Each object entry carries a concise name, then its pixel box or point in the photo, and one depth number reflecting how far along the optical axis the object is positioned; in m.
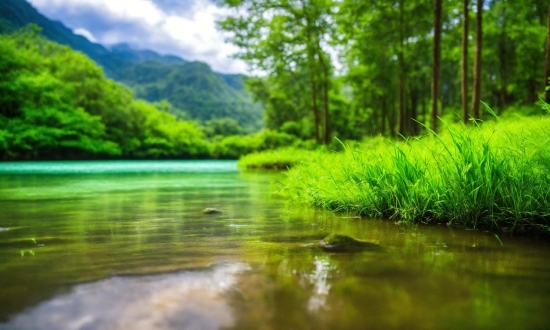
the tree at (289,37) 21.69
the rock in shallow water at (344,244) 2.58
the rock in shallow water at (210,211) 4.71
